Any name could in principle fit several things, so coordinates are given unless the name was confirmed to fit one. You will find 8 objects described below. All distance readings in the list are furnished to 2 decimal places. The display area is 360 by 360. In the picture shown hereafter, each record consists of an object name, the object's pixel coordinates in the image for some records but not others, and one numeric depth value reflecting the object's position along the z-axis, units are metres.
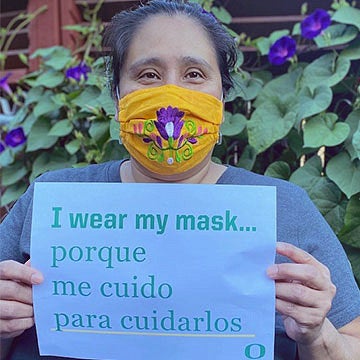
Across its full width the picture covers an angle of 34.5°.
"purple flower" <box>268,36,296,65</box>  1.94
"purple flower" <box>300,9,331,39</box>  1.89
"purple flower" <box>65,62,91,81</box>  2.13
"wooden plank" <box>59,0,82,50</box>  2.38
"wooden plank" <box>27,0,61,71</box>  2.38
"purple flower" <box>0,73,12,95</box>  2.29
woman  1.03
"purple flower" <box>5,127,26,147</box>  2.17
